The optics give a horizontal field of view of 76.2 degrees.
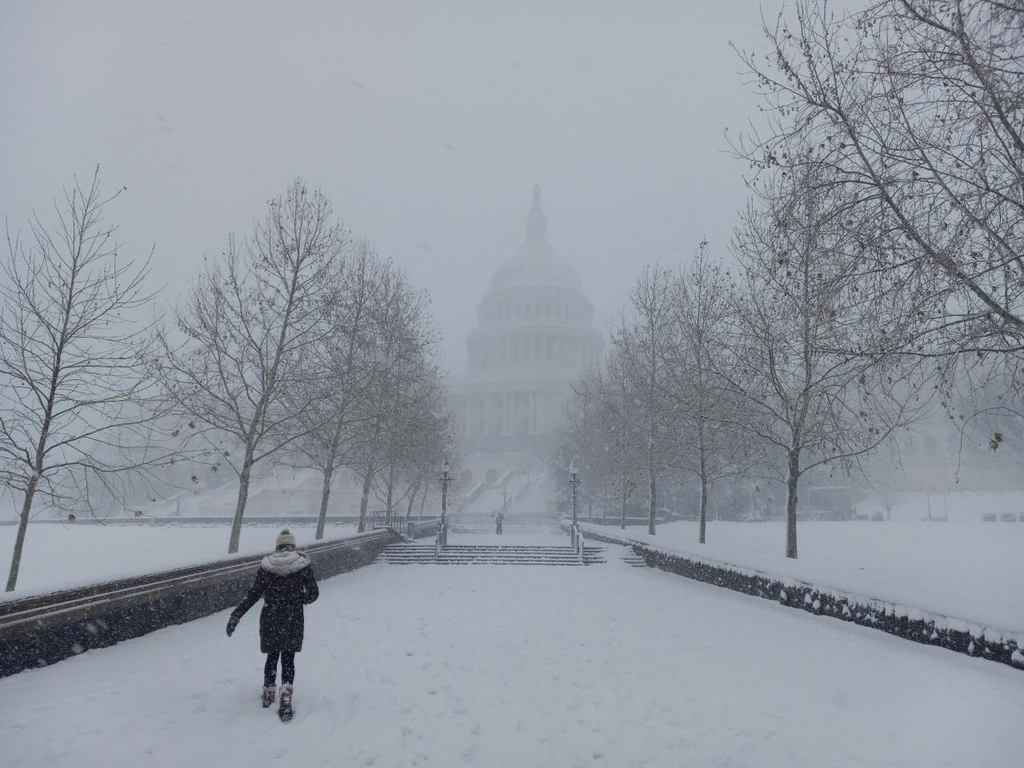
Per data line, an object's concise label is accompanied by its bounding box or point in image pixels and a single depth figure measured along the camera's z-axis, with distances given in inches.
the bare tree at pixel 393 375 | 923.4
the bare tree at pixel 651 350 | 950.4
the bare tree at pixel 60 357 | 489.1
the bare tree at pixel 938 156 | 269.1
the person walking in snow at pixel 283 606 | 236.8
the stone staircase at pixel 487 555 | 859.4
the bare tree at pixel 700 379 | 716.0
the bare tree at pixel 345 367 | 748.6
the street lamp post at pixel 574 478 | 1066.2
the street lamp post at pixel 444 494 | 952.0
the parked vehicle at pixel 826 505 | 2011.6
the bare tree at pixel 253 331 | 669.9
